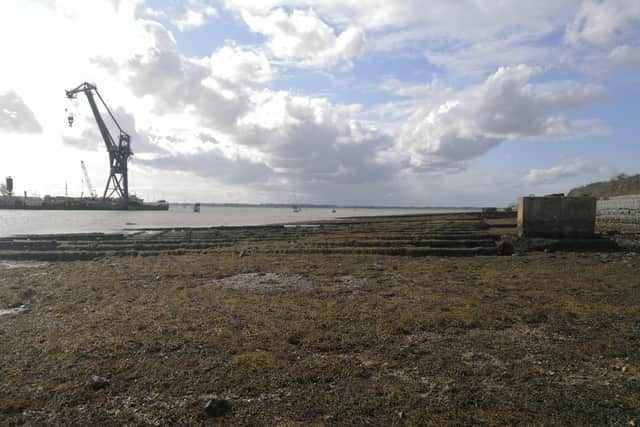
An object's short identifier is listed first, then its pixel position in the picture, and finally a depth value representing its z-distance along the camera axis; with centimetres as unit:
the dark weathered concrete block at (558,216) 1778
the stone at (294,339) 618
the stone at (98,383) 477
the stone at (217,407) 411
